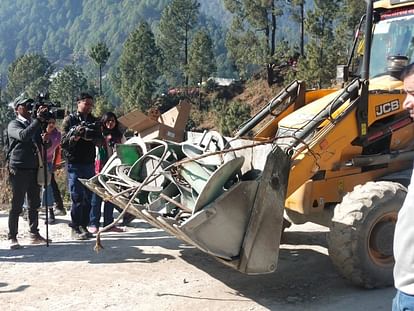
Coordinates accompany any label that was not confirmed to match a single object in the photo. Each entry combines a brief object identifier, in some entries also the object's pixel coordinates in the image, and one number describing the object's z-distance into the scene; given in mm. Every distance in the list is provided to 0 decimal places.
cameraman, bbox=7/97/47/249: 6684
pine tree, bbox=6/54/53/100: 86812
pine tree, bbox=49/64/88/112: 80062
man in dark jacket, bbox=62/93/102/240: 7207
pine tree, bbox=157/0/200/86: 60000
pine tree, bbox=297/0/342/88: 32031
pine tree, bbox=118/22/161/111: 57062
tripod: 6973
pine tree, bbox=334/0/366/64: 33562
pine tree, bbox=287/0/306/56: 44812
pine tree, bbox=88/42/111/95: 59781
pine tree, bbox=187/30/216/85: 52000
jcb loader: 4680
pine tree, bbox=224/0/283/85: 45750
